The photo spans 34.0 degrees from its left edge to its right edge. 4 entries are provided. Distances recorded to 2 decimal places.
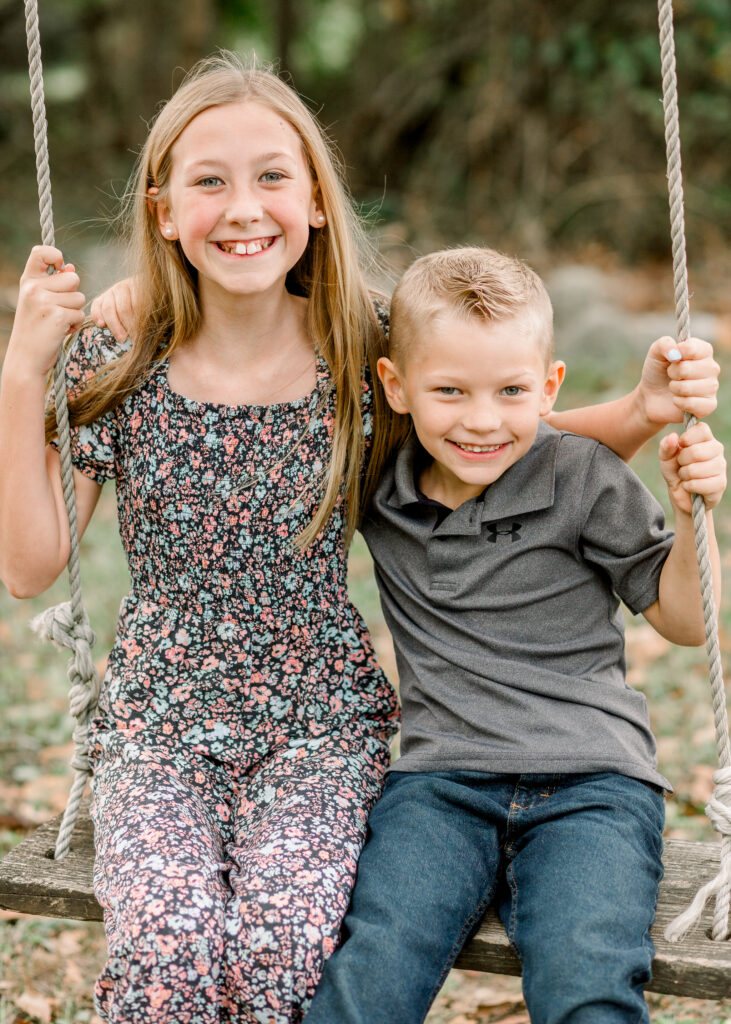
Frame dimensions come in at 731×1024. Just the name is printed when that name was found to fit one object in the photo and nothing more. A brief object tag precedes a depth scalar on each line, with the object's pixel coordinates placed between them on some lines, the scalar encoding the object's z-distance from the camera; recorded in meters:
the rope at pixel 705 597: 1.93
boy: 1.93
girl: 2.18
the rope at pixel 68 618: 2.12
